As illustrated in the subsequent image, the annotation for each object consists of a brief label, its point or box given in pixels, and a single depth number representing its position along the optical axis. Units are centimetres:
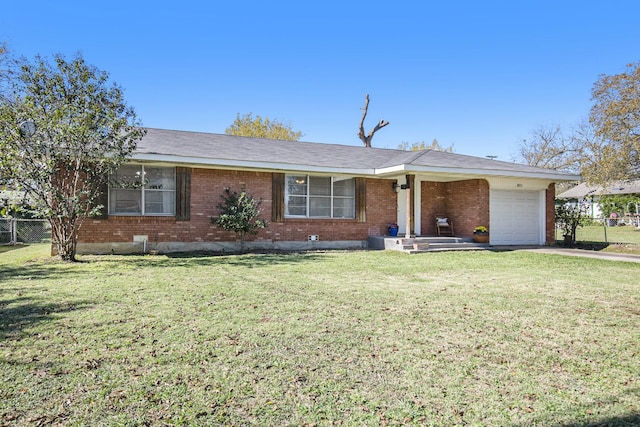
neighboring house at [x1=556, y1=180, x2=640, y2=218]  3425
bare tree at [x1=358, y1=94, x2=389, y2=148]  3206
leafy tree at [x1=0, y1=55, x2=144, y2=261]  895
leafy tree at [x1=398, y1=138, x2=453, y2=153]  4469
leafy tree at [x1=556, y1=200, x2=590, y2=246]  1565
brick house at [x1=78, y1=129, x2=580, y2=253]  1212
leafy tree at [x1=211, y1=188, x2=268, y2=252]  1209
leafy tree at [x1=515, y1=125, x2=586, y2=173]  3898
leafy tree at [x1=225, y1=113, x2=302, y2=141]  3903
